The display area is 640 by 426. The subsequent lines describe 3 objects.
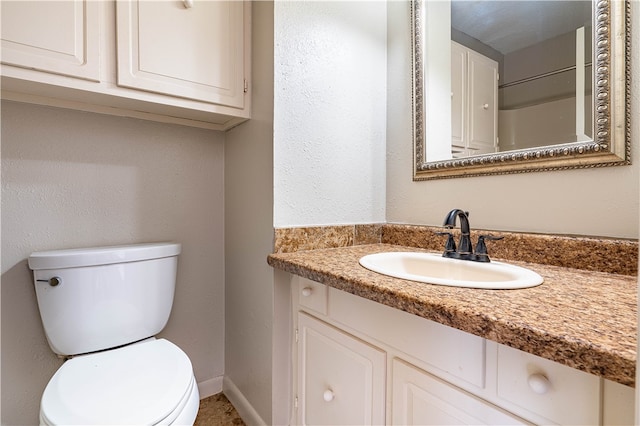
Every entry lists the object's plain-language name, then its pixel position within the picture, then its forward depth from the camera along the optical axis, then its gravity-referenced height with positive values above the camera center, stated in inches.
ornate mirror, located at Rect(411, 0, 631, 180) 32.3 +15.6
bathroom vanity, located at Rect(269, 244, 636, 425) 17.7 -11.1
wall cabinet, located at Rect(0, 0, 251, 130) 35.4 +19.9
